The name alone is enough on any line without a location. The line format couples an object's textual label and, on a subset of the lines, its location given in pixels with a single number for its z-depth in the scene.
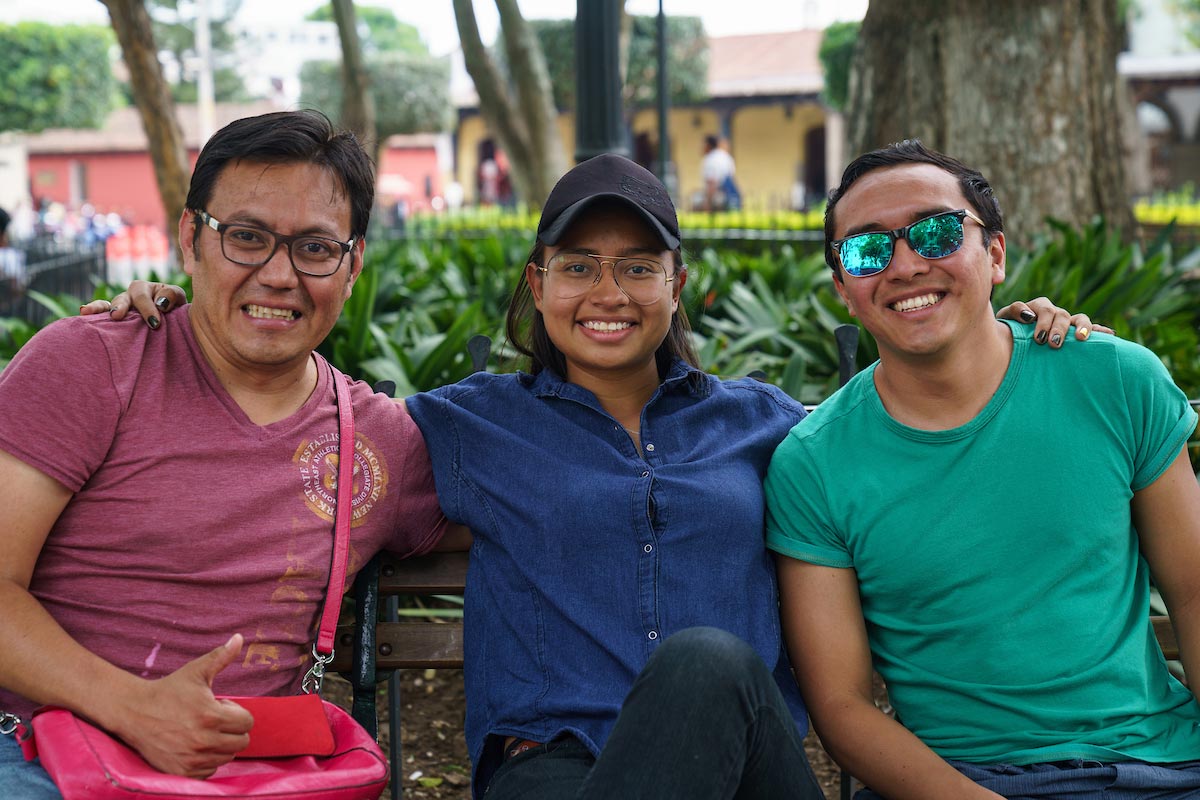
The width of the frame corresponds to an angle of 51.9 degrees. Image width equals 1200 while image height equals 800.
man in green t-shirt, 2.38
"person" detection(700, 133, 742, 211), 21.09
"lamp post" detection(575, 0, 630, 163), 5.79
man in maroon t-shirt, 2.31
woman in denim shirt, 2.42
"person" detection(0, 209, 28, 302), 9.67
